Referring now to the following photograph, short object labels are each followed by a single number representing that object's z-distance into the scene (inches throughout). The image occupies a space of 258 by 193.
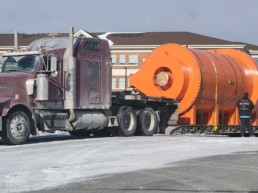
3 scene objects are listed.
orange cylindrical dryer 831.7
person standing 849.5
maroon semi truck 621.6
